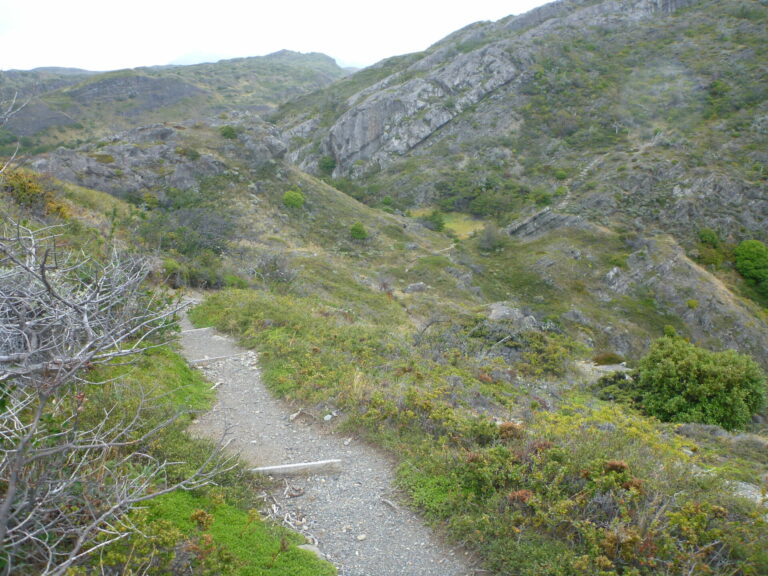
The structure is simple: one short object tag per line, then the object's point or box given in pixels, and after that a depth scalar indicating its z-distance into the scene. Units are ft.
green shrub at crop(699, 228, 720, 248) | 111.65
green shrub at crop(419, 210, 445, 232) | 136.98
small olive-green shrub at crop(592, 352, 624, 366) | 62.23
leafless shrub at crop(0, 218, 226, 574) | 7.96
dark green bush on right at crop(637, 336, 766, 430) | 34.24
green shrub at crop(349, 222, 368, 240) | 99.96
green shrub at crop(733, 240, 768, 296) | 102.42
